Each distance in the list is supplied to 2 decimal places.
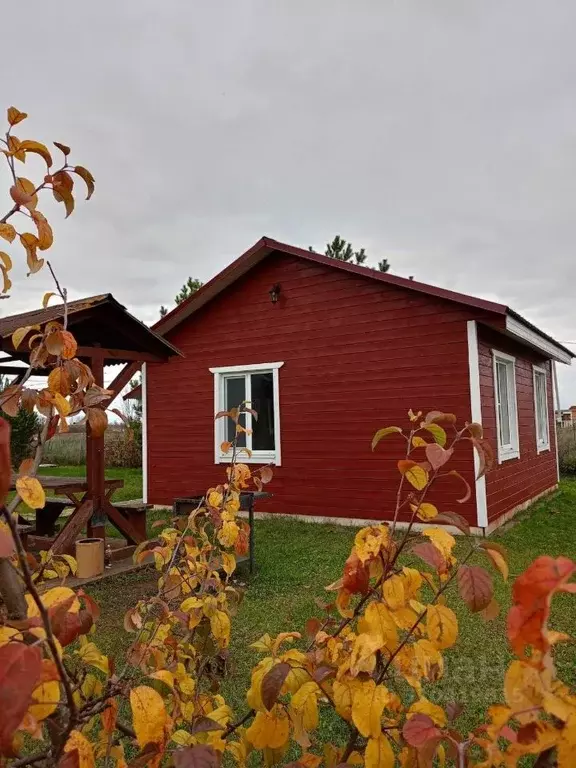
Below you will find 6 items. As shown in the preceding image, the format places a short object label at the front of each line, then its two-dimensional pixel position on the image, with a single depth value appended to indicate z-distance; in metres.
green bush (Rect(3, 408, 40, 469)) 16.59
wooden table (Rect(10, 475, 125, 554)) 5.26
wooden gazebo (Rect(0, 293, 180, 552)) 5.26
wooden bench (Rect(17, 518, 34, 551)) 6.30
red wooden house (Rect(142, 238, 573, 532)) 7.52
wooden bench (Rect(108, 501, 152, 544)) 6.15
